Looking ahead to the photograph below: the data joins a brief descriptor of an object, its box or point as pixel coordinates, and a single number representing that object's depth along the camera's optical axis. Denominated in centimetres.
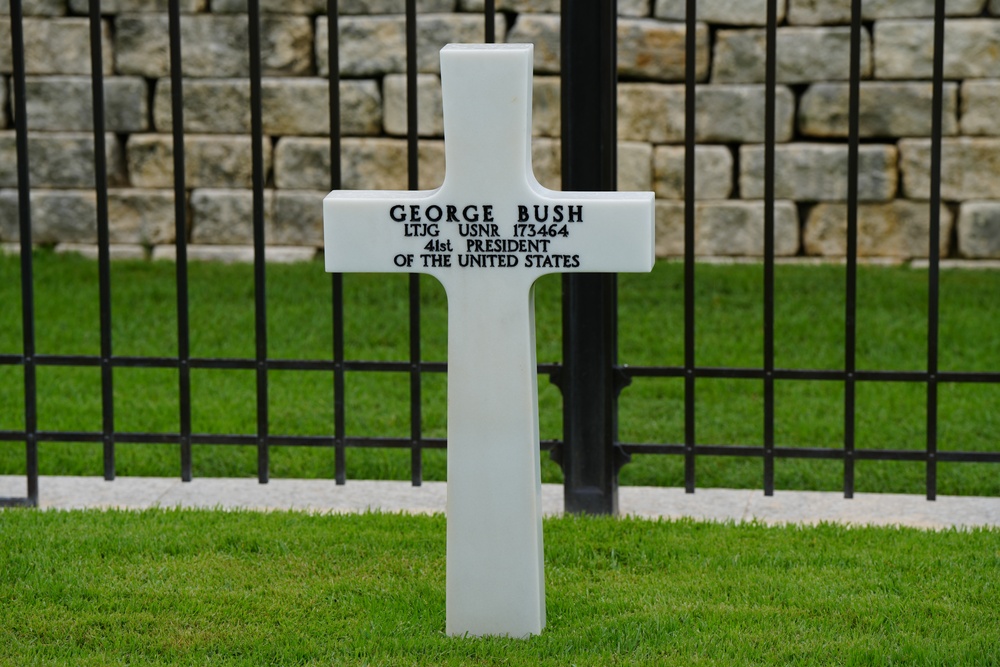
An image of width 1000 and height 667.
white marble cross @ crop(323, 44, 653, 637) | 700
